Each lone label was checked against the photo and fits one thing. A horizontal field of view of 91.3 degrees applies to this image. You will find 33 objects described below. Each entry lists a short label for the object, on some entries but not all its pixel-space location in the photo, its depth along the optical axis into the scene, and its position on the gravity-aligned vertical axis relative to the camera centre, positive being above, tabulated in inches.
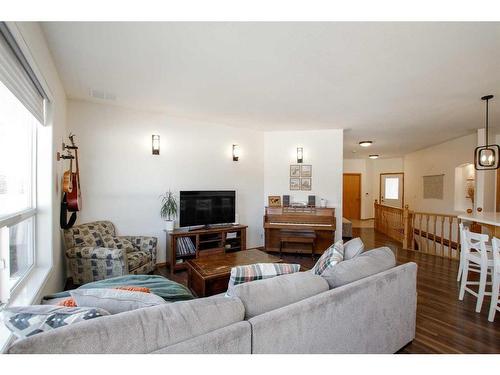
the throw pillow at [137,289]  58.8 -25.1
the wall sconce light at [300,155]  195.5 +25.7
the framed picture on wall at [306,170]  195.9 +13.7
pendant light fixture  128.9 +17.1
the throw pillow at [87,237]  116.5 -25.5
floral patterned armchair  107.2 -31.7
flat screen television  155.3 -14.1
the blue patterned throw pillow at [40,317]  36.0 -20.3
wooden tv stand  142.8 -36.0
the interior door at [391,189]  360.5 -2.1
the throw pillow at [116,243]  125.8 -30.1
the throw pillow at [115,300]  44.6 -21.5
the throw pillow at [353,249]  77.4 -19.9
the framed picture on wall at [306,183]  196.5 +3.3
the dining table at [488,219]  111.4 -15.1
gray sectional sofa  33.7 -23.9
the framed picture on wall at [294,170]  197.9 +13.8
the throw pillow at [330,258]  70.9 -21.5
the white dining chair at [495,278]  89.7 -33.8
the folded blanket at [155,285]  70.3 -30.9
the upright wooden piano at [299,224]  175.6 -27.0
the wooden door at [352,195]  365.7 -11.5
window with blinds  56.2 +7.8
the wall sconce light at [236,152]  186.7 +26.5
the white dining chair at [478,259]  96.9 -29.8
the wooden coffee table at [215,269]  92.3 -33.1
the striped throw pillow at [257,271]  56.6 -20.6
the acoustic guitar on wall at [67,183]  107.3 +1.1
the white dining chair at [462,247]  111.0 -27.5
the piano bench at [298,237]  173.8 -36.0
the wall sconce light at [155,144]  153.4 +26.5
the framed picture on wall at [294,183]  198.5 +3.2
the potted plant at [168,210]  149.8 -15.0
